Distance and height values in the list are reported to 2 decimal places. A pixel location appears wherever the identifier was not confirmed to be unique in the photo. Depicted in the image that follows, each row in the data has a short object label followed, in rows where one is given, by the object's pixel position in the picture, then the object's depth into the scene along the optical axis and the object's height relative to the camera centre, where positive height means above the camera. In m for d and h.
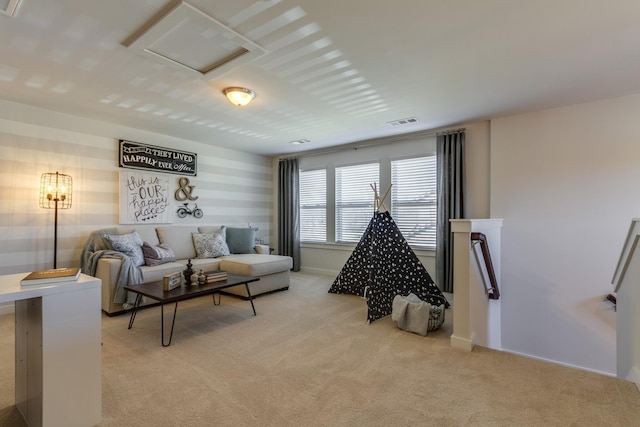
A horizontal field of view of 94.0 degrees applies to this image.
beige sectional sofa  3.24 -0.67
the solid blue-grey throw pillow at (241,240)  4.90 -0.47
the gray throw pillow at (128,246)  3.54 -0.41
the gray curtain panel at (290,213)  5.88 -0.02
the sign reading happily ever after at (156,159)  4.17 +0.80
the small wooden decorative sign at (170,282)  2.74 -0.66
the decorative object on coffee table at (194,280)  3.01 -0.69
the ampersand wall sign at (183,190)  4.78 +0.35
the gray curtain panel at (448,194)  4.08 +0.26
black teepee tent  3.27 -0.67
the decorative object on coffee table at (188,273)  3.05 -0.64
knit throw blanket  3.22 -0.59
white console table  1.37 -0.68
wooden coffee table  2.53 -0.73
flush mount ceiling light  2.93 +1.17
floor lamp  3.39 +0.23
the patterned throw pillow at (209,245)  4.48 -0.51
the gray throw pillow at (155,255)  3.76 -0.56
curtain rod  4.36 +1.16
